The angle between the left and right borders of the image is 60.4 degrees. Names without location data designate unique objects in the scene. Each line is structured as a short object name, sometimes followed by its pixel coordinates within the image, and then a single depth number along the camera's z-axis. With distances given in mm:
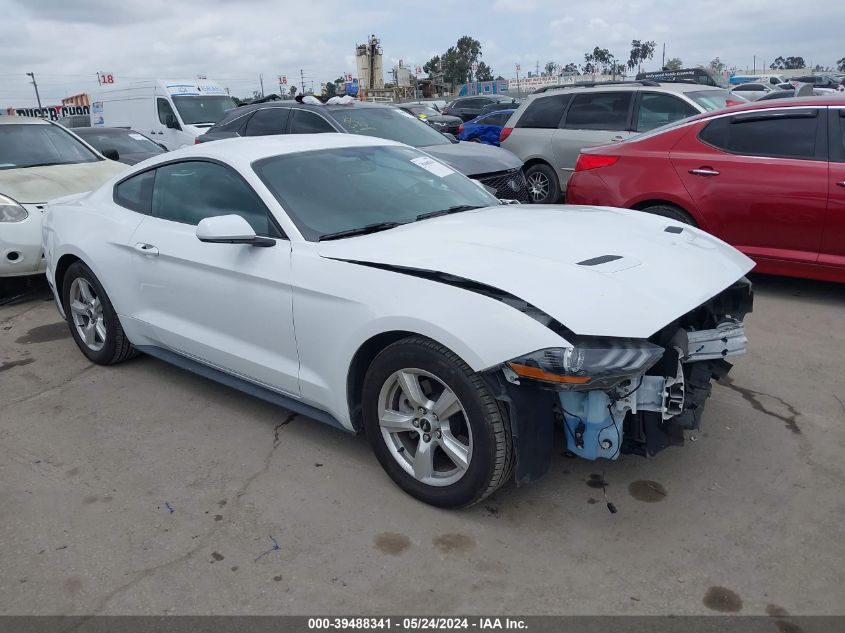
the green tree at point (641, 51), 106938
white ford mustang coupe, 2809
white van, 15273
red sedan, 5492
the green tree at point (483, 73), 95438
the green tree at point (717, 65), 94700
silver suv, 9141
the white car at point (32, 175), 6609
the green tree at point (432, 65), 98062
